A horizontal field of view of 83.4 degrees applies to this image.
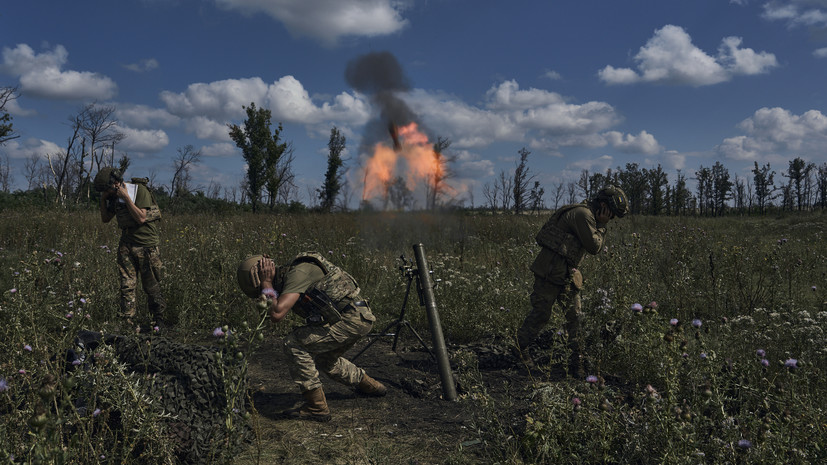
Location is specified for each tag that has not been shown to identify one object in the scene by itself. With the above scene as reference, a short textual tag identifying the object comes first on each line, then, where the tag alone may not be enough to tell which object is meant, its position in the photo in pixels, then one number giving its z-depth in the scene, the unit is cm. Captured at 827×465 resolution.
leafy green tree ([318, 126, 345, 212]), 2808
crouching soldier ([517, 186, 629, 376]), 495
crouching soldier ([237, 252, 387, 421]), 368
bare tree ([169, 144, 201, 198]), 4415
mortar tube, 405
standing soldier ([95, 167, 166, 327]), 581
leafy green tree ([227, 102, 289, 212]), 3191
